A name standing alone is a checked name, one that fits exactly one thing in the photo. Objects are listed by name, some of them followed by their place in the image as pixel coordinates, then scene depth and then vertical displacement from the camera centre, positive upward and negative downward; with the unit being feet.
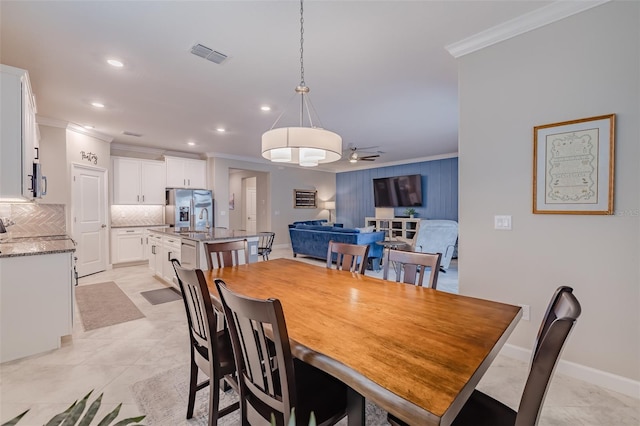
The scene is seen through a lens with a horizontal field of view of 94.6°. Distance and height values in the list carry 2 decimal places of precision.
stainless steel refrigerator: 21.20 +0.04
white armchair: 18.03 -1.80
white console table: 27.63 -1.62
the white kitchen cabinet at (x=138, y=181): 19.98 +1.95
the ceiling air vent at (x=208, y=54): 8.66 +4.71
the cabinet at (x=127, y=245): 19.56 -2.49
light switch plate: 8.03 -0.35
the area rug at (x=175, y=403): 5.93 -4.23
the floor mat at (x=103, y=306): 10.96 -4.11
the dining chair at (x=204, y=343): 4.89 -2.54
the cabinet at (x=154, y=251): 15.99 -2.38
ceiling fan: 19.91 +4.47
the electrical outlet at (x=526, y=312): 7.75 -2.69
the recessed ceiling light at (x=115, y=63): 9.36 +4.70
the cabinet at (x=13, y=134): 8.23 +2.12
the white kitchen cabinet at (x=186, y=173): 22.23 +2.81
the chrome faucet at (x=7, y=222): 12.83 -0.60
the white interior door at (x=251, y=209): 31.30 -0.03
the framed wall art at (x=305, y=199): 30.27 +1.07
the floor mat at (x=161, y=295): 13.24 -4.10
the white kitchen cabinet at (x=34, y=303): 8.11 -2.74
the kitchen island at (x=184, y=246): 12.39 -1.78
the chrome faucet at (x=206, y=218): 22.54 -0.60
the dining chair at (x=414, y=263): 6.61 -1.25
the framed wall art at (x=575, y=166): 6.65 +1.03
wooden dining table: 2.85 -1.71
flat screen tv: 27.35 +1.74
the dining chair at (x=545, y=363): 2.67 -1.42
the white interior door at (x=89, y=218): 16.70 -0.55
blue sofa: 18.85 -2.05
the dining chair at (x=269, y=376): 3.41 -2.30
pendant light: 6.35 +1.52
